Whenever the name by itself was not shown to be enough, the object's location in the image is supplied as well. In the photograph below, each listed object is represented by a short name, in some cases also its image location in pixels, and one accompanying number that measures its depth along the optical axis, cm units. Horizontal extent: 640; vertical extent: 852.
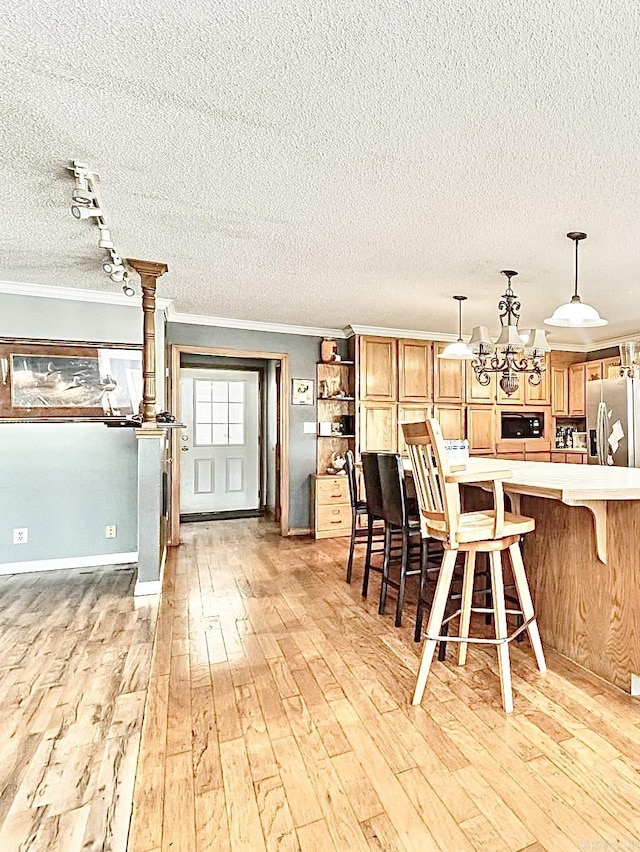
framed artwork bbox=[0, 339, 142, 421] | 394
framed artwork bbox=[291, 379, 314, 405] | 560
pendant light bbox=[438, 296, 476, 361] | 395
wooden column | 351
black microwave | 635
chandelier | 339
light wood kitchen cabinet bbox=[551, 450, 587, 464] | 641
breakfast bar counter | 210
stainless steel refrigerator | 486
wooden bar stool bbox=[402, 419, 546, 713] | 202
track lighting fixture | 216
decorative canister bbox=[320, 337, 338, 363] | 560
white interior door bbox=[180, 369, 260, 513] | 652
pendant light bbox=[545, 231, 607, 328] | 262
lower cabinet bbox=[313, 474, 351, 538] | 539
